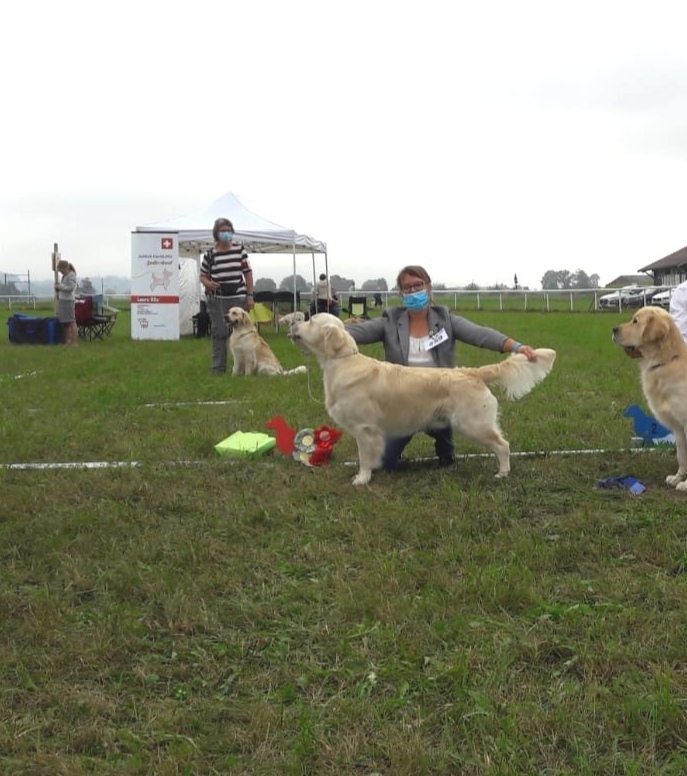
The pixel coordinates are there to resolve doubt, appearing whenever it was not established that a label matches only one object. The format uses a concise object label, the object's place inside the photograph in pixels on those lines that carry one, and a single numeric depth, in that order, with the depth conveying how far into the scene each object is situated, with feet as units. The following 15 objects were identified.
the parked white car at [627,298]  107.45
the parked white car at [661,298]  97.25
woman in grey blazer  16.74
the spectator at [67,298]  48.88
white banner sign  55.72
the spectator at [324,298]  65.05
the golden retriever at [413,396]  15.44
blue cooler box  51.24
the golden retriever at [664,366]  14.25
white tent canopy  55.26
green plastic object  17.46
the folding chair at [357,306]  70.95
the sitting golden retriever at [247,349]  32.58
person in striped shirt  31.76
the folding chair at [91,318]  55.31
